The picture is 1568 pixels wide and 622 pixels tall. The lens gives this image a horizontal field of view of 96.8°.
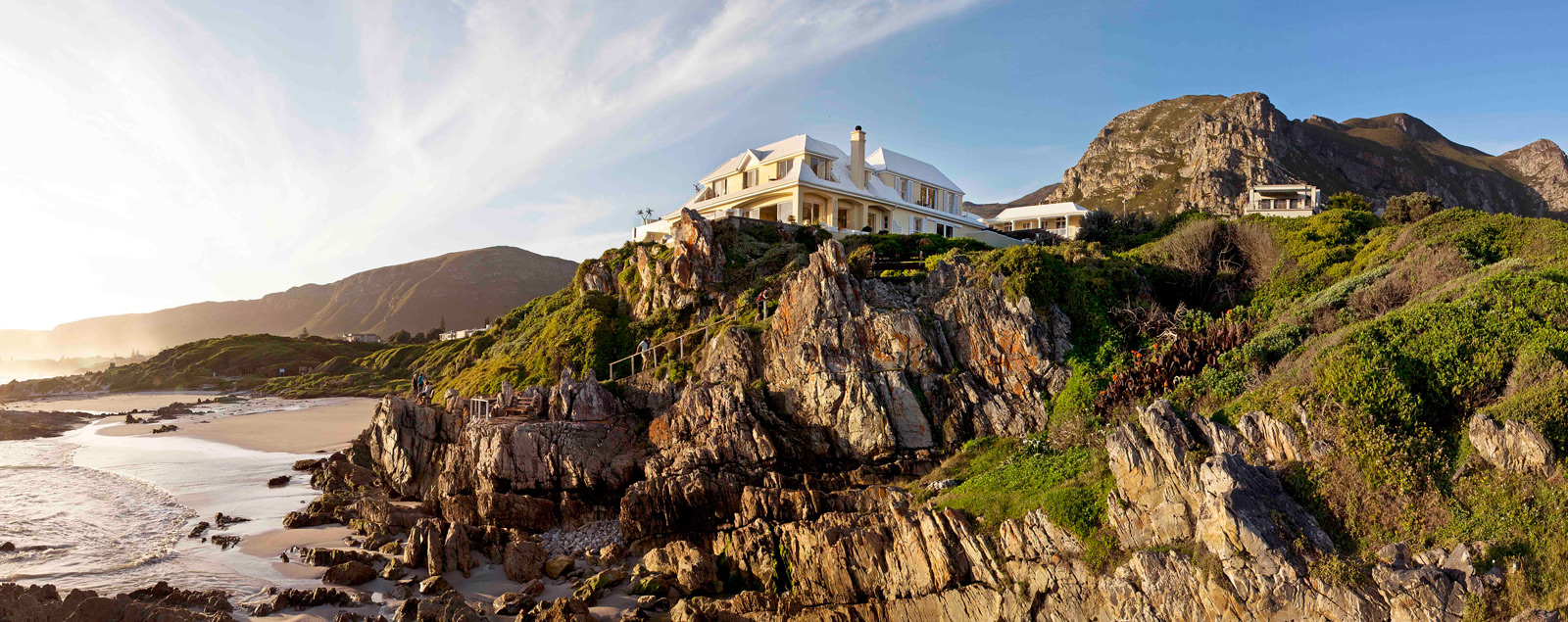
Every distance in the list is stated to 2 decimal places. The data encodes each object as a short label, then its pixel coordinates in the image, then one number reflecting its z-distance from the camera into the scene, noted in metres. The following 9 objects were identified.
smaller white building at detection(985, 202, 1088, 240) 52.97
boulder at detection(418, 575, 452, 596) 15.22
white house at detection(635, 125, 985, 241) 37.75
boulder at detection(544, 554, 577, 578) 16.55
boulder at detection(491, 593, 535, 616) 14.52
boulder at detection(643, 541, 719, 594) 15.43
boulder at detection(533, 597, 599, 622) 13.57
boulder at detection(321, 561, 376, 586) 15.53
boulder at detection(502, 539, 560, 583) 16.30
